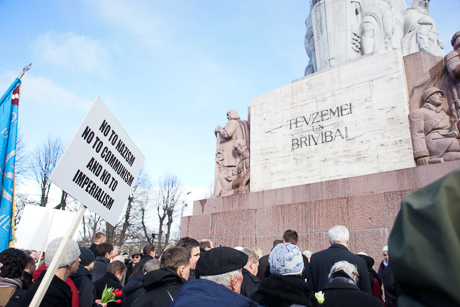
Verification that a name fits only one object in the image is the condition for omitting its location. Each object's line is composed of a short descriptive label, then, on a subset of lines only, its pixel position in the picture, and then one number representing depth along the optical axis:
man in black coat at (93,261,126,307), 4.09
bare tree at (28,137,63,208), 22.86
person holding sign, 2.63
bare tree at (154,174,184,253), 31.84
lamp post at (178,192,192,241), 33.06
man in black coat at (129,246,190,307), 2.61
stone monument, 7.20
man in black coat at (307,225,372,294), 3.71
